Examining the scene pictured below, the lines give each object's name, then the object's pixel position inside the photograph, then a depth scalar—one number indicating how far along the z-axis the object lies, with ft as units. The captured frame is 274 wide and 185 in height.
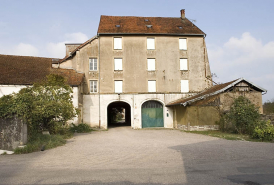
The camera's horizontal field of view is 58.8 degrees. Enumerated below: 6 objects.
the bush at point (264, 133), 41.13
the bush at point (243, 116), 51.21
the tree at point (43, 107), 33.04
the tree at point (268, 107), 76.97
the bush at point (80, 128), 67.60
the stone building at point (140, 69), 81.41
